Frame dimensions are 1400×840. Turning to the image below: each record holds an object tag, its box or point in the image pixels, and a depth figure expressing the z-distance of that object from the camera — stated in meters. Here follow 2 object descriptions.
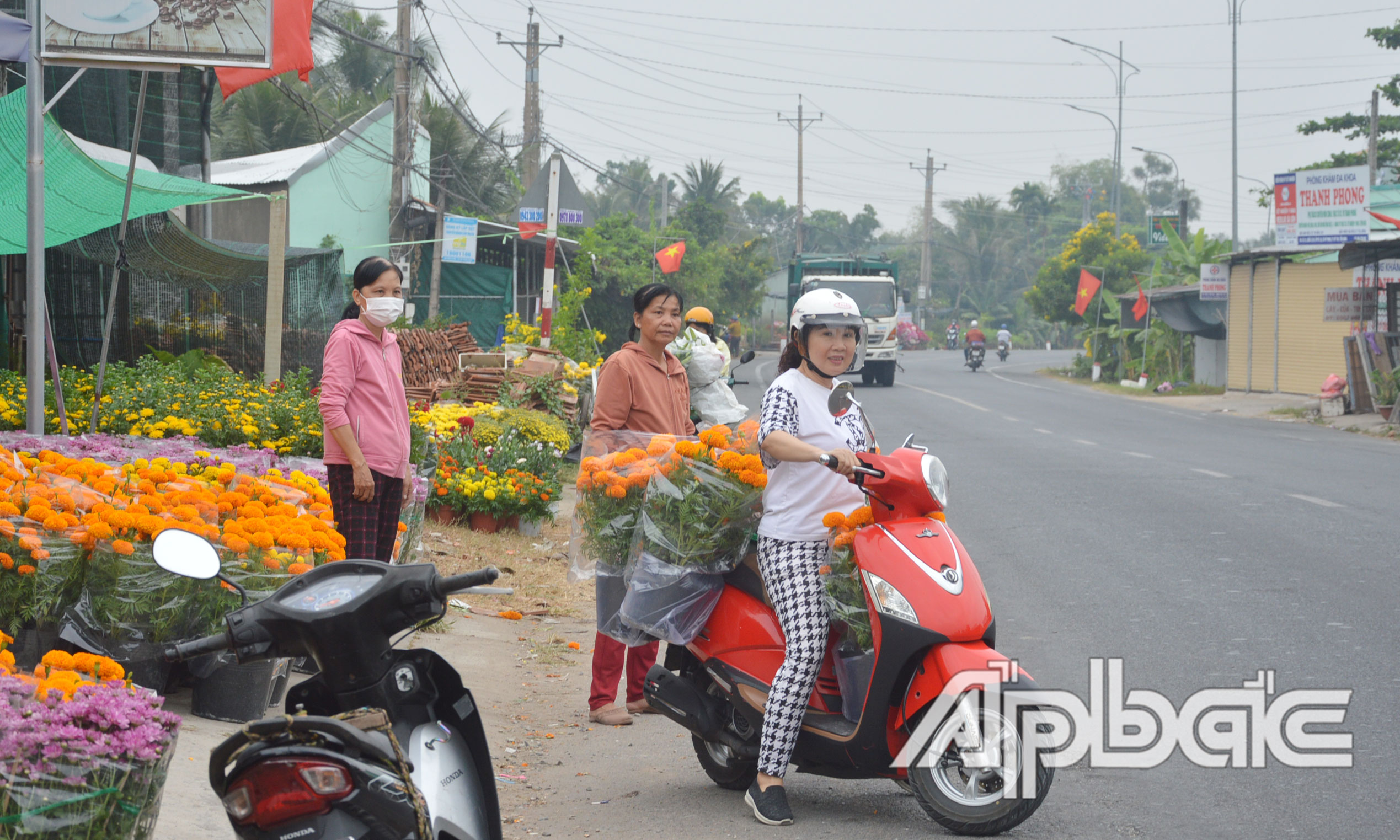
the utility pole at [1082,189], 86.43
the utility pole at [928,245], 80.81
